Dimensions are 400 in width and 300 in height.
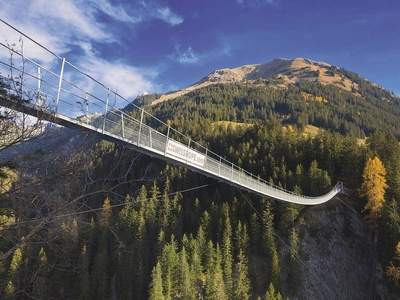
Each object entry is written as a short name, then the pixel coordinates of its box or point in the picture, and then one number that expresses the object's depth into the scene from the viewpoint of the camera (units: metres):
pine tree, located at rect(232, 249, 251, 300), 31.69
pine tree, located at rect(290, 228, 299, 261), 35.41
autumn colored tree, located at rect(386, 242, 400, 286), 28.77
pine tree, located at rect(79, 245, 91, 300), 38.53
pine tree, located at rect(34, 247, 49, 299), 34.56
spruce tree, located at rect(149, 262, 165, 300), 30.73
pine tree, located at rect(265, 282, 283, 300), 29.56
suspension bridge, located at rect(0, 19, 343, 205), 5.80
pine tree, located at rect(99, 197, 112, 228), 47.46
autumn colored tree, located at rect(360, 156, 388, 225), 36.53
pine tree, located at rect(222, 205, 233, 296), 34.61
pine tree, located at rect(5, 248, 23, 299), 31.62
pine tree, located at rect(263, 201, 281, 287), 33.59
